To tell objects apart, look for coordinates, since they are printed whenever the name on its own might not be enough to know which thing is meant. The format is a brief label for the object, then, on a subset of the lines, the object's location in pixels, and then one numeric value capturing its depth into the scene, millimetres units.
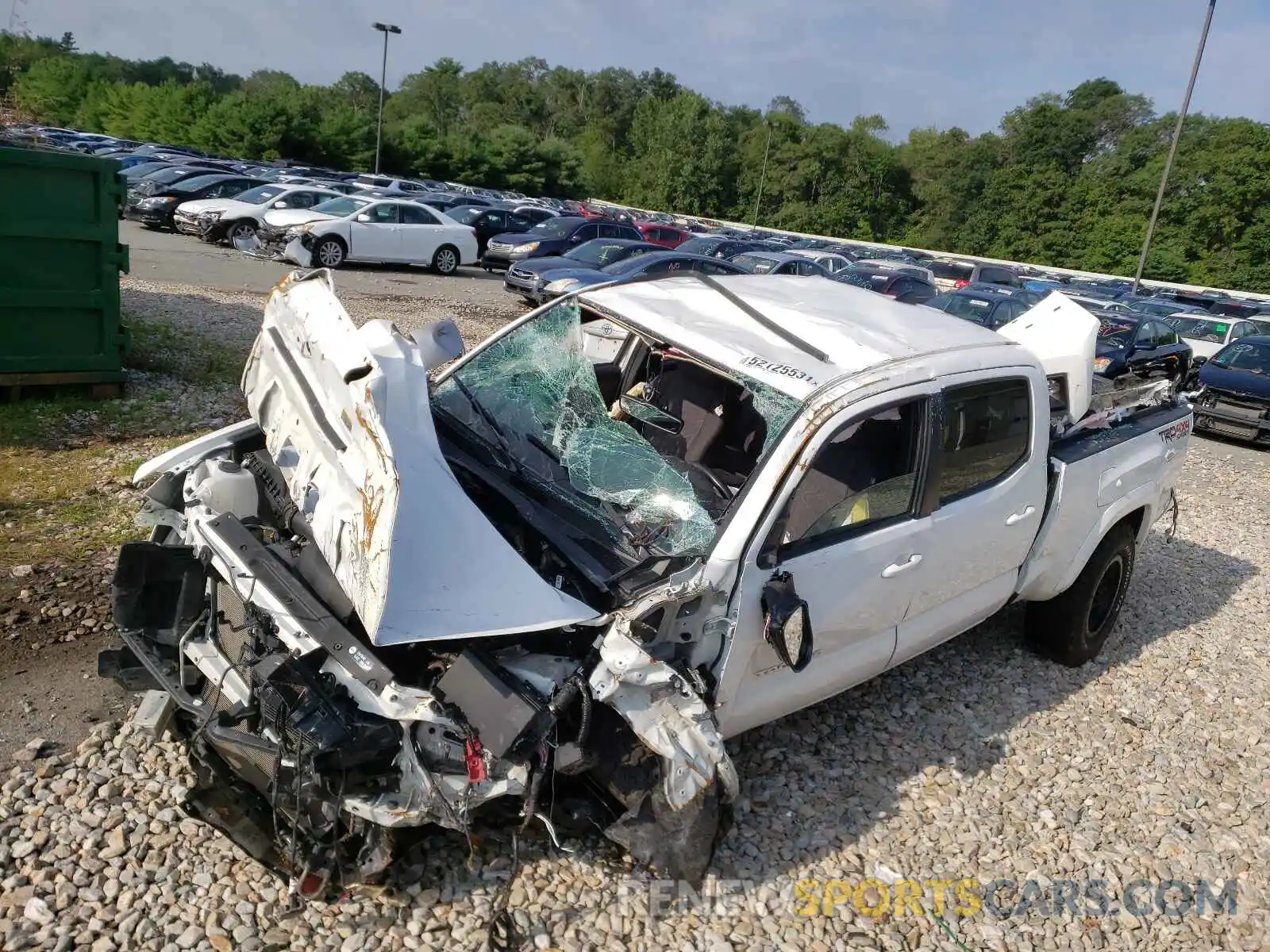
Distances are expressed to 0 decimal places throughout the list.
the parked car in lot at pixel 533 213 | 26156
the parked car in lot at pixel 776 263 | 20203
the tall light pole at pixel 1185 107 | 25078
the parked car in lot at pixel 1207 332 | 18578
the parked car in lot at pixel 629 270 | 15523
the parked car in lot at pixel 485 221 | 24625
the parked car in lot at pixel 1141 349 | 14219
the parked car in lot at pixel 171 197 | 20641
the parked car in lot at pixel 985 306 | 14430
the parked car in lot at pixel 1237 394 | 12516
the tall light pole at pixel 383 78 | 42191
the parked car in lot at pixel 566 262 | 16625
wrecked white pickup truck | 2738
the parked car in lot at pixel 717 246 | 22906
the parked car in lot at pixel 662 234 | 25984
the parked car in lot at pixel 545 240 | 20781
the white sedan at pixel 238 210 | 19234
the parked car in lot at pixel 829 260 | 23188
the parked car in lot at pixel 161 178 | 22031
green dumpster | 6777
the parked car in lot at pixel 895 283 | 18609
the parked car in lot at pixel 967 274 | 26516
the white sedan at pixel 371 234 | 18094
